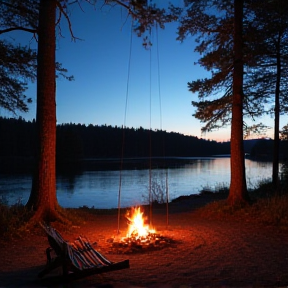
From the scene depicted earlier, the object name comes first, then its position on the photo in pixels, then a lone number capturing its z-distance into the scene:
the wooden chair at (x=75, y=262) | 4.93
